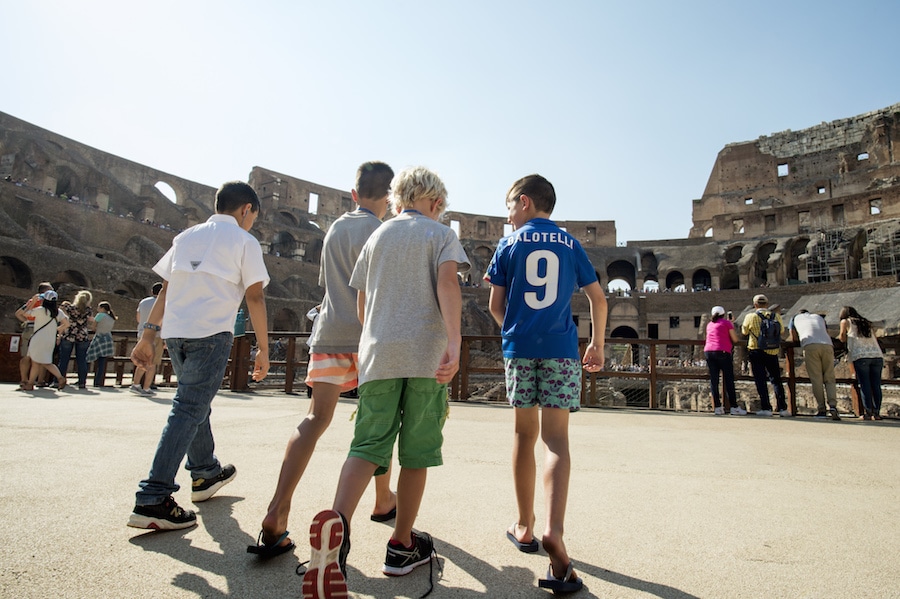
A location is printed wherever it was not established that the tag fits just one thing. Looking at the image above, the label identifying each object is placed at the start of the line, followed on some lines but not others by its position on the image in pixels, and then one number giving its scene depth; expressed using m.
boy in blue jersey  2.02
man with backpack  6.89
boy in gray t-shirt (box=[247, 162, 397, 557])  2.05
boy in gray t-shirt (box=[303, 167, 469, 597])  1.77
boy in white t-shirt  2.14
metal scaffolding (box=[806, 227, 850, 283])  31.47
